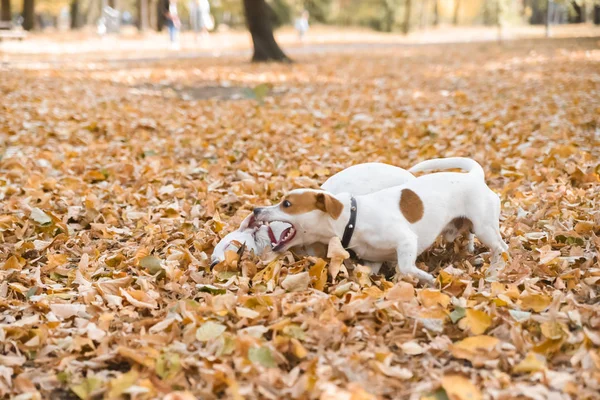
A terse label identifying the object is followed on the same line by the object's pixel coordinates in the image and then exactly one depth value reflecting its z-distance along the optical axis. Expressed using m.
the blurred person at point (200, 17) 21.64
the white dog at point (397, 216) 3.41
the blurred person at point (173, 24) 23.36
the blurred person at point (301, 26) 29.13
